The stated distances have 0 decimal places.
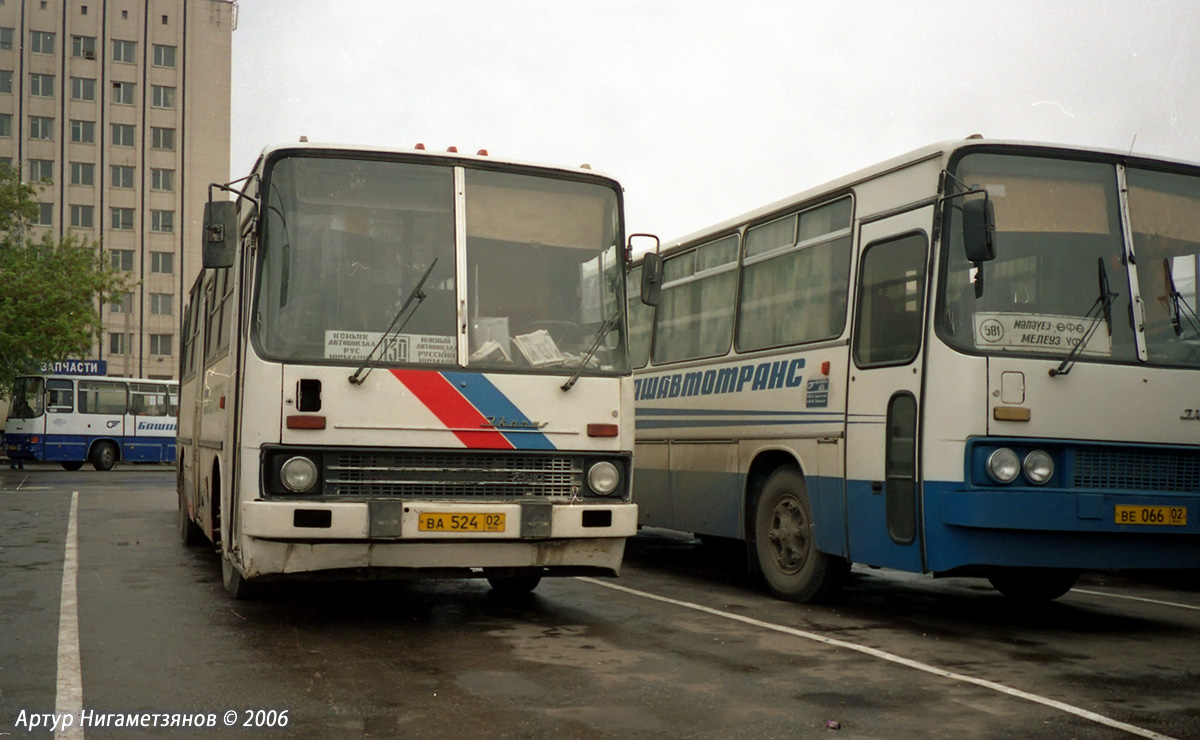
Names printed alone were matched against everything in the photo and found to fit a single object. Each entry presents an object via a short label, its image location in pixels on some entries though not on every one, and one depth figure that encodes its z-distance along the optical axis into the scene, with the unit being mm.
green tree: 40156
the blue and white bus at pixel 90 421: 38469
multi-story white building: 72625
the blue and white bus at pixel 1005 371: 8195
